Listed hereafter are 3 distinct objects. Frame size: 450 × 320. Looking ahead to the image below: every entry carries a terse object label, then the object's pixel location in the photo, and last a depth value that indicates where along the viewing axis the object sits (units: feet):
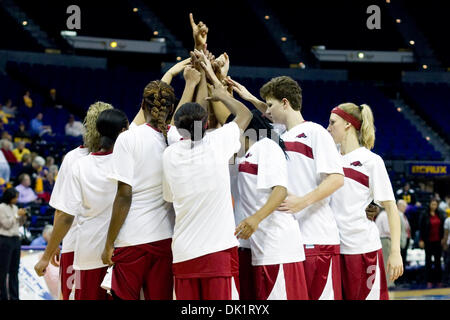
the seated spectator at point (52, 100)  56.23
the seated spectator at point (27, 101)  53.44
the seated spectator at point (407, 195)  48.26
